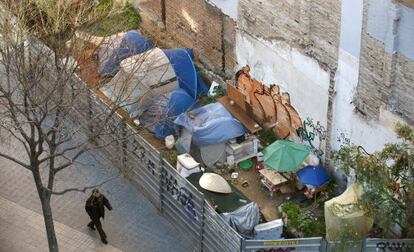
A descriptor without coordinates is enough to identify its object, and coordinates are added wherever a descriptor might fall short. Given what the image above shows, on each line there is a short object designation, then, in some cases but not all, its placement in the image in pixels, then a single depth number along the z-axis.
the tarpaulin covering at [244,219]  18.41
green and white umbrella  20.27
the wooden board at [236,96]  22.97
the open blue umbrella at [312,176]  20.45
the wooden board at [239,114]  22.48
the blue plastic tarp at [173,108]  22.44
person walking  18.39
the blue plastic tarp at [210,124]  21.64
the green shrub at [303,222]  19.16
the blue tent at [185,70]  24.30
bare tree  16.61
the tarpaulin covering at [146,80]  22.89
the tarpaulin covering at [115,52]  23.92
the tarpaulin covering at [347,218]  17.89
